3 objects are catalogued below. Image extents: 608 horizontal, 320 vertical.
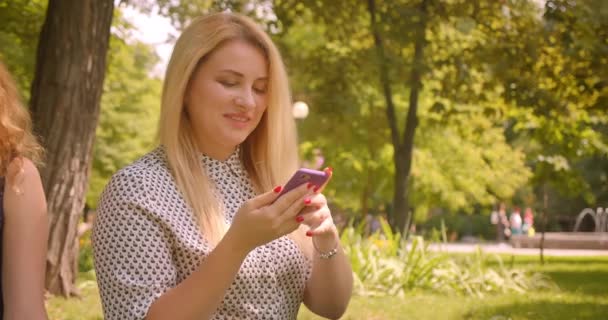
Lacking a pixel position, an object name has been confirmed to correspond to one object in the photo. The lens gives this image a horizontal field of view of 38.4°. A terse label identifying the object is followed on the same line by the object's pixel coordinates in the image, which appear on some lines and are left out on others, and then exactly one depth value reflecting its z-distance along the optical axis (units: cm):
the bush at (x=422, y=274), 1040
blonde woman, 212
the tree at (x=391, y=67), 1104
